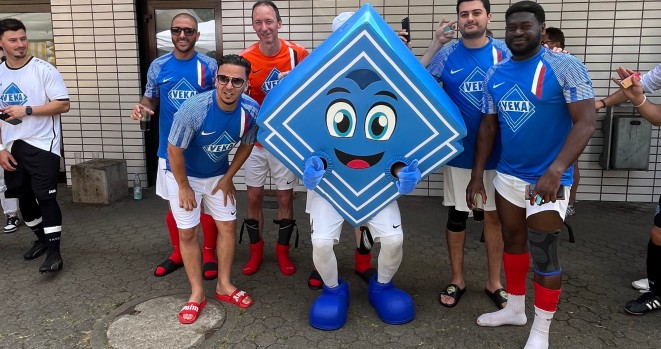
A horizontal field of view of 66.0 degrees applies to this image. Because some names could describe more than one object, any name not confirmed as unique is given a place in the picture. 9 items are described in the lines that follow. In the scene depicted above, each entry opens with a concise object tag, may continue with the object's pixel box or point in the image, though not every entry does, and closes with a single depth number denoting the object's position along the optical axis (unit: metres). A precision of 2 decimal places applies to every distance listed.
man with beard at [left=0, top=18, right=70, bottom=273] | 3.98
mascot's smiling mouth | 2.91
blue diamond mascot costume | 2.71
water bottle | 6.16
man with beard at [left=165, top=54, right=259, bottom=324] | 3.05
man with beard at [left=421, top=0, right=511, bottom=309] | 3.16
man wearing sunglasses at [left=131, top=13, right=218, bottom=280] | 3.59
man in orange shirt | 3.71
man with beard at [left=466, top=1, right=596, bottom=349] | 2.54
